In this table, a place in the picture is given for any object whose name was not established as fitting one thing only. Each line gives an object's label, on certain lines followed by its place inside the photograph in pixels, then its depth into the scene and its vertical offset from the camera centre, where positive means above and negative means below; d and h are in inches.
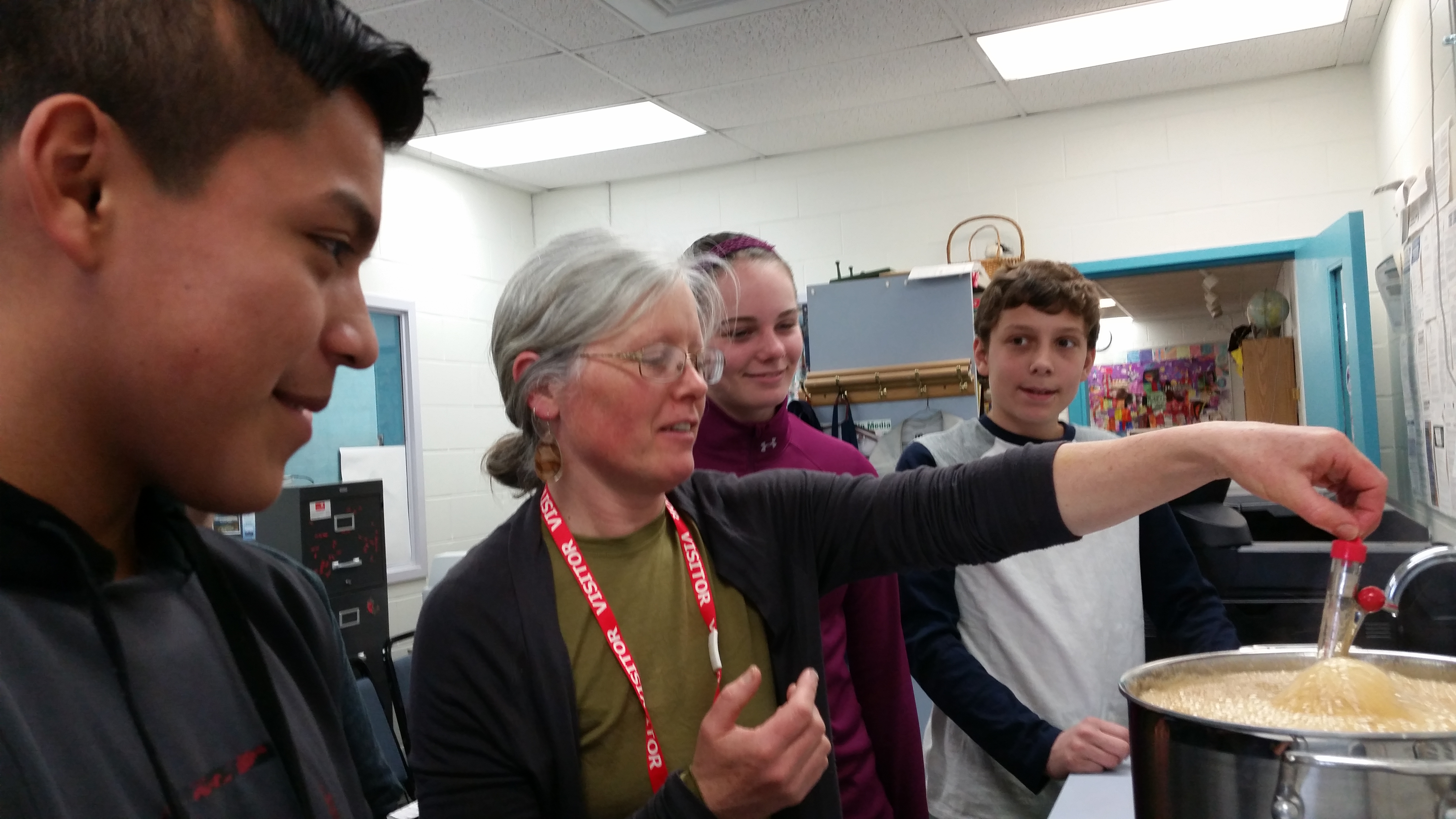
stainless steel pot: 26.5 -11.2
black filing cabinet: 138.9 -15.1
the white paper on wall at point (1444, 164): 99.7 +24.4
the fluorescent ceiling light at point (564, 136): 178.2 +59.1
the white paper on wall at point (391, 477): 174.7 -6.3
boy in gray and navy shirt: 63.9 -14.8
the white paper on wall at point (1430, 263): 106.7 +14.6
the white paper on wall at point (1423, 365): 116.8 +3.3
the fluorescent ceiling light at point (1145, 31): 142.2 +58.8
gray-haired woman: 38.2 -6.2
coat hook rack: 145.3 +5.4
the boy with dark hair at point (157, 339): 20.8 +2.7
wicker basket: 173.9 +29.2
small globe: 227.1 +21.4
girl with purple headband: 57.9 -2.9
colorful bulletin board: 349.1 +5.4
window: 171.2 +1.2
